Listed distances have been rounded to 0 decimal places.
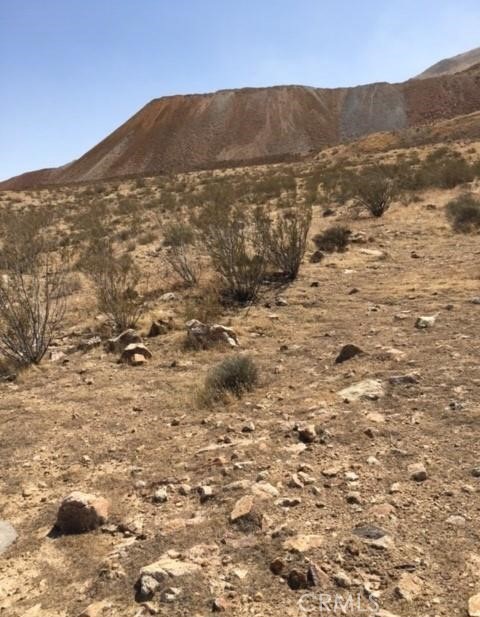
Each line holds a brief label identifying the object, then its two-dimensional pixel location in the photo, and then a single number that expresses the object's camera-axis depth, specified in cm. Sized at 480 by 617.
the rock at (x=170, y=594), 240
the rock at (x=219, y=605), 232
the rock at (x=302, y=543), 262
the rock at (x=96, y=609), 239
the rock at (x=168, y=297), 822
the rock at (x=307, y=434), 370
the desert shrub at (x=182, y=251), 906
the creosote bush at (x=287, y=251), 864
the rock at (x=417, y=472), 310
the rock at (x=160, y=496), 327
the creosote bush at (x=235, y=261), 785
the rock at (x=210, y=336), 597
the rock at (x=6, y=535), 304
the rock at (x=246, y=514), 289
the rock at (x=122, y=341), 627
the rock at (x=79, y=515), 306
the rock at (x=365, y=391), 422
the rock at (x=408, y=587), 227
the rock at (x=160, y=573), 247
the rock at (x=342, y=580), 237
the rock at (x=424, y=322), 562
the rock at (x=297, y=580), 241
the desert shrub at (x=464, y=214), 1050
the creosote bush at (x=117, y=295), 702
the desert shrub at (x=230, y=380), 460
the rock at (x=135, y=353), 581
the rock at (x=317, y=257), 966
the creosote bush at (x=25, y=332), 621
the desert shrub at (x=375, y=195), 1352
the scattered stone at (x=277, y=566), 252
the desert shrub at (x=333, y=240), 1048
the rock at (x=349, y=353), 509
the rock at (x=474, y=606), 215
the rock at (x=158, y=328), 669
